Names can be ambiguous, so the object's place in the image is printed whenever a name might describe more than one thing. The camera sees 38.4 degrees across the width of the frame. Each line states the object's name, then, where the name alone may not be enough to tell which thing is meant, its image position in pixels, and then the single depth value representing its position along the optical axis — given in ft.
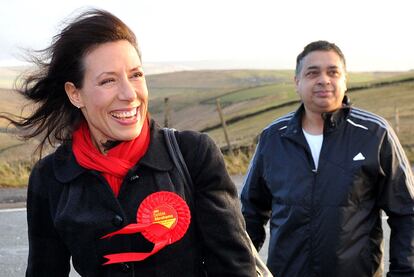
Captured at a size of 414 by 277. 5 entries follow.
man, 9.86
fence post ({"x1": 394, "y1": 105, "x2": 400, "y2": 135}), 56.79
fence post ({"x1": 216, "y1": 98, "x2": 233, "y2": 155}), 45.79
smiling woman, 6.08
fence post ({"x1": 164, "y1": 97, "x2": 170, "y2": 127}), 49.39
